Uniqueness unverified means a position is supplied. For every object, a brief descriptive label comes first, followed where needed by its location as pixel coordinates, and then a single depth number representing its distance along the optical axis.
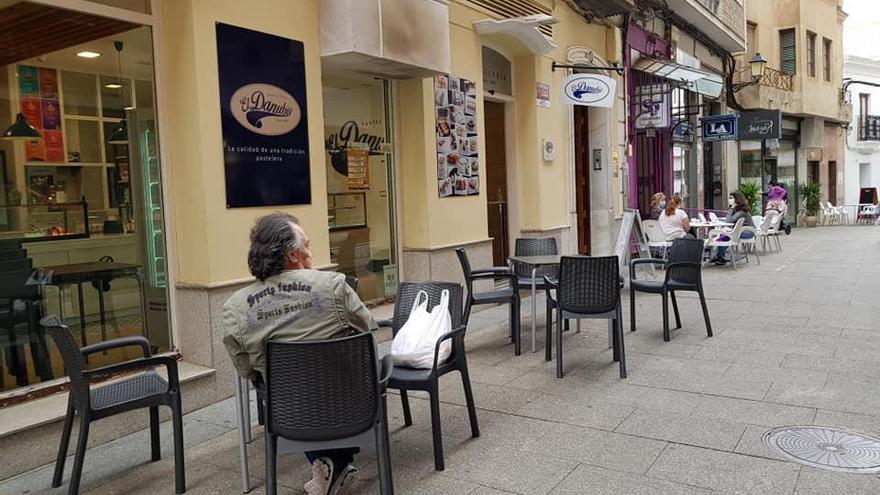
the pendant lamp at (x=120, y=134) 5.65
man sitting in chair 3.29
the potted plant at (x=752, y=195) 22.44
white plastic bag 4.06
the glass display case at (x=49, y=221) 5.25
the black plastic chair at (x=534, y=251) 7.38
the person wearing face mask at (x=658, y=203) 13.45
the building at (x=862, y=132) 30.88
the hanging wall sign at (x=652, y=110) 13.69
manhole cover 3.88
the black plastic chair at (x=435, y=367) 3.92
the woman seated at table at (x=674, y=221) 11.85
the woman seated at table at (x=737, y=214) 13.62
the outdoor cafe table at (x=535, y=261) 6.69
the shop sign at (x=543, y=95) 10.31
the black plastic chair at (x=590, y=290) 5.74
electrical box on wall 10.50
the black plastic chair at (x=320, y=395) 3.12
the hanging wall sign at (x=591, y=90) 10.48
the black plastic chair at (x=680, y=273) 7.06
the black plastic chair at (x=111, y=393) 3.57
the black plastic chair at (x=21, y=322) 4.86
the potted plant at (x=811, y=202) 25.77
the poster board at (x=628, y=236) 10.27
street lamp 18.12
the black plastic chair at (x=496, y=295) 6.68
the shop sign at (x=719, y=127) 17.78
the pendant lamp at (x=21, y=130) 5.21
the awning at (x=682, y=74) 13.64
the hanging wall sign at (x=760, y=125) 20.52
